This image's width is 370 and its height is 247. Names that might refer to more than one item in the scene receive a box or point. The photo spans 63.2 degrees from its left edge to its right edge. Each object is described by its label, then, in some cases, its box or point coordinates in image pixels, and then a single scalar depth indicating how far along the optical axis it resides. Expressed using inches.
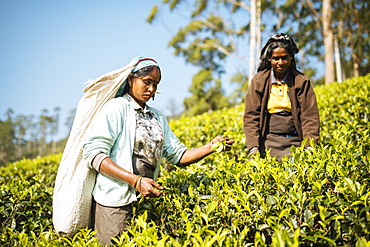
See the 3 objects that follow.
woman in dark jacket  102.8
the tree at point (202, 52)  658.8
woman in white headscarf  70.6
